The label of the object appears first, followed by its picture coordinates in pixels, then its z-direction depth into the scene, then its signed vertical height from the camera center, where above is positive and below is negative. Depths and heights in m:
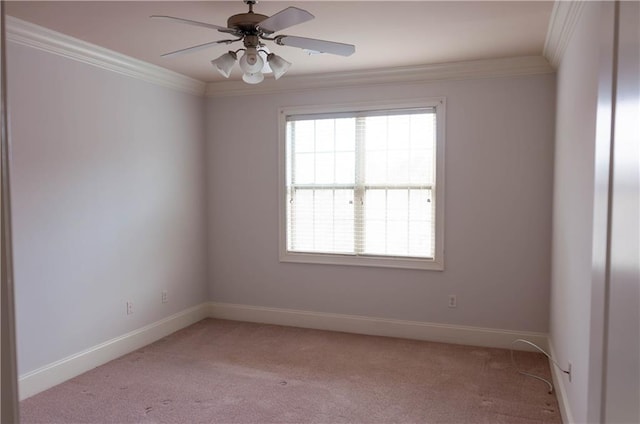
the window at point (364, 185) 4.30 +0.09
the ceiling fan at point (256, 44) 2.52 +0.85
